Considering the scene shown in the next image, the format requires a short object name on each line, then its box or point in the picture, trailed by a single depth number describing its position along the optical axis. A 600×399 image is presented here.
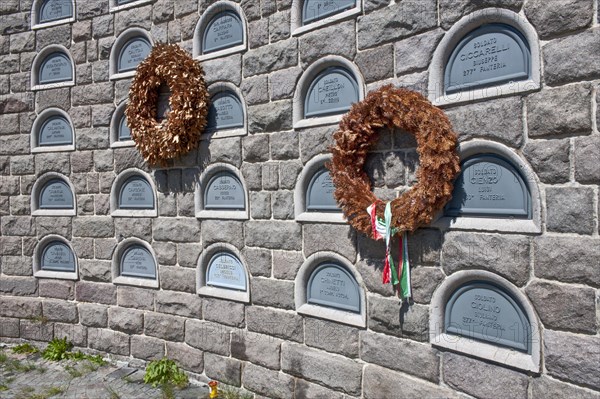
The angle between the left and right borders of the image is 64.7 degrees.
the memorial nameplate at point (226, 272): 4.96
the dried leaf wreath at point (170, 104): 4.96
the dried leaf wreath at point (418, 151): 3.38
